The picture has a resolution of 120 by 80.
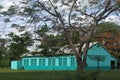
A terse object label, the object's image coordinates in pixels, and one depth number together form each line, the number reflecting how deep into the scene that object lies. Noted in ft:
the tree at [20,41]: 47.87
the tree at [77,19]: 46.70
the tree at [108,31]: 48.44
